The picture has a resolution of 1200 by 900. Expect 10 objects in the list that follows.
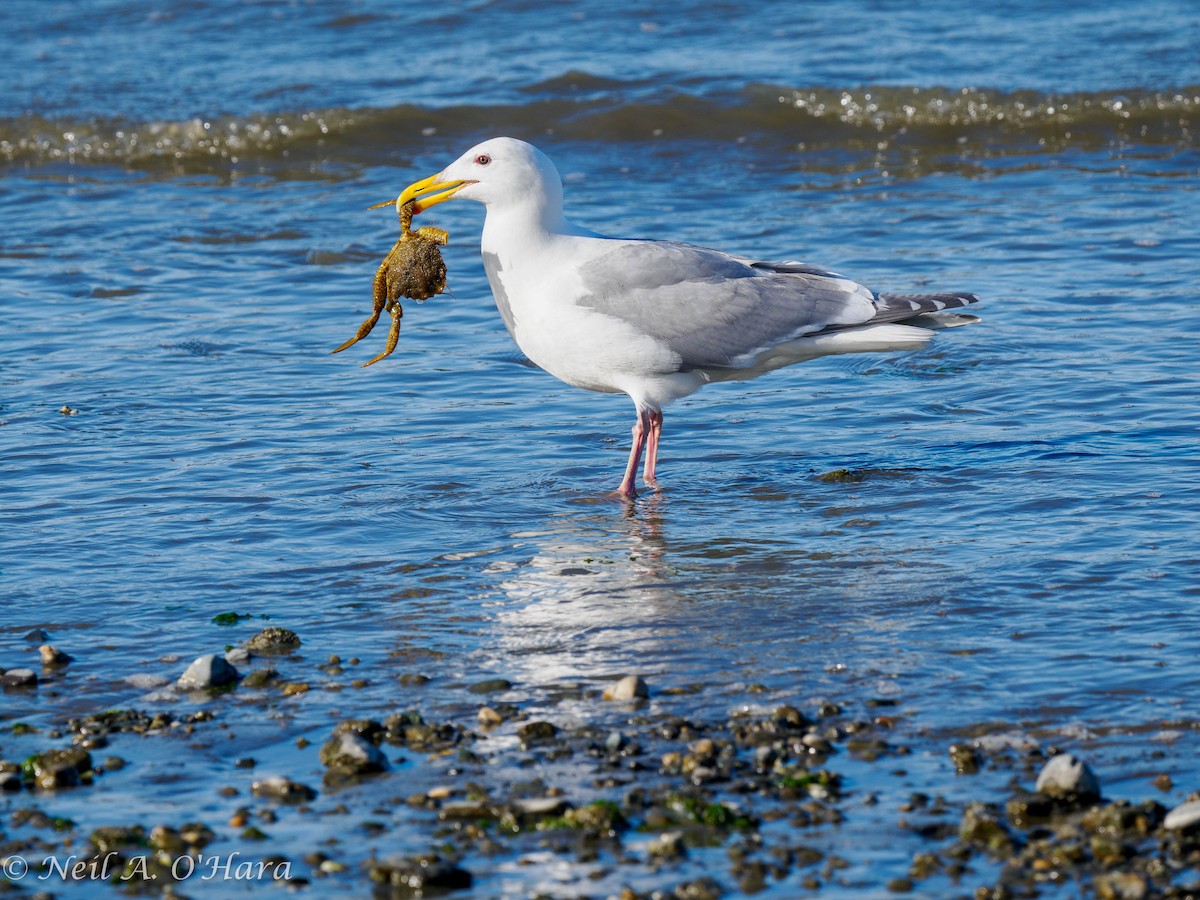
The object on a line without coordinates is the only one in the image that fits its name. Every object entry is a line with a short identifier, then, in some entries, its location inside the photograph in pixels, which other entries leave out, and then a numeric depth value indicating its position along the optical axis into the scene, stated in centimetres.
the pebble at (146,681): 1096
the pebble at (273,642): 1148
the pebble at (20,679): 1094
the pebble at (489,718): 1015
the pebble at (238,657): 1126
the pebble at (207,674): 1080
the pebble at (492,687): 1069
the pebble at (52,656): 1131
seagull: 1519
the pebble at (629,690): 1037
